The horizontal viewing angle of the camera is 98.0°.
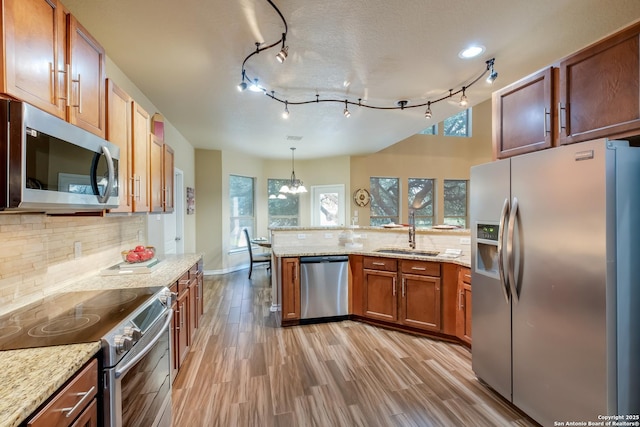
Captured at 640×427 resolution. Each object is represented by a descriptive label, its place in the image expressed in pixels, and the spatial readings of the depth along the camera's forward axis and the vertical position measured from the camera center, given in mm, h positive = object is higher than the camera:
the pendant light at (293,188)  5848 +560
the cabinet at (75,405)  832 -627
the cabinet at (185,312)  2189 -870
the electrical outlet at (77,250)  2000 -253
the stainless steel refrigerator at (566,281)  1411 -386
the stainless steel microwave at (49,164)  974 +216
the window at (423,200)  7062 +367
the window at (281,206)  7059 +219
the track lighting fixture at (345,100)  1965 +1310
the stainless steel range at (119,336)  1131 -529
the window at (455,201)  7203 +345
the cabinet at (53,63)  1071 +703
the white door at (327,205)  6824 +240
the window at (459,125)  7227 +2335
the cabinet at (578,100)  1431 +689
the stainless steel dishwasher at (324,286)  3391 -881
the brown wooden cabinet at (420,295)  2936 -878
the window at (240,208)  6281 +157
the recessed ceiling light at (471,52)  2199 +1317
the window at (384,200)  6895 +359
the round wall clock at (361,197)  6609 +416
